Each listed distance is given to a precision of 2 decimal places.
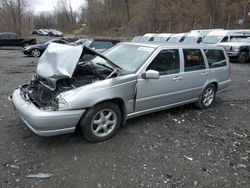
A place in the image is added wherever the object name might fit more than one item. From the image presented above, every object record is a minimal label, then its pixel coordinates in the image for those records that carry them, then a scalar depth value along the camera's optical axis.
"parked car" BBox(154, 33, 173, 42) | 15.05
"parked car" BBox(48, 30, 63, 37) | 43.38
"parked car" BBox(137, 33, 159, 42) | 15.09
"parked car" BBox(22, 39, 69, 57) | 13.63
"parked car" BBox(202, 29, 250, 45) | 12.48
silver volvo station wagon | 2.66
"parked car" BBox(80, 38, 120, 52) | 9.91
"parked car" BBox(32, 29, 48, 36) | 45.22
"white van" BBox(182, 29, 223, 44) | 13.13
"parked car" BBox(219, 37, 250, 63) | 11.25
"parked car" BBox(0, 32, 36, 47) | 17.87
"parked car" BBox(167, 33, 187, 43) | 13.96
